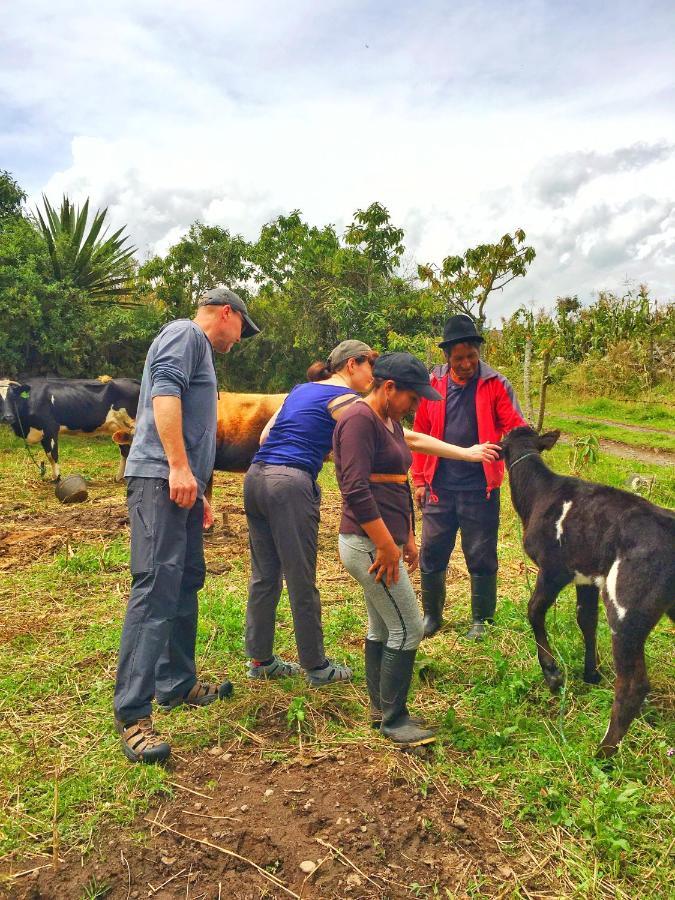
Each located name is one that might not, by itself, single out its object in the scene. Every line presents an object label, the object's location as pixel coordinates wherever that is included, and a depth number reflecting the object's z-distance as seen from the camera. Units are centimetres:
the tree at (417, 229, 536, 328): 1414
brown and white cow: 766
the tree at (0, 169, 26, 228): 1554
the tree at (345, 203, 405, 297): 1481
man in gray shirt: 301
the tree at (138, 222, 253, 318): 1596
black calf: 288
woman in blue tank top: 356
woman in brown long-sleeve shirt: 285
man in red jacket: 435
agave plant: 1397
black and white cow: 1041
